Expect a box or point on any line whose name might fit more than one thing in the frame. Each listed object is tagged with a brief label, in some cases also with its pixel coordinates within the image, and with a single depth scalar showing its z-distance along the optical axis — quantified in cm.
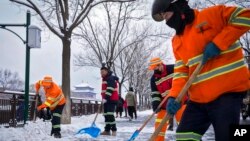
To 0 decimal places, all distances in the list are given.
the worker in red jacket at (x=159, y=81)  670
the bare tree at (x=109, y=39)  2623
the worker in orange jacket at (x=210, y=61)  291
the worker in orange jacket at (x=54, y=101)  881
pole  1193
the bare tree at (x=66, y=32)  1390
